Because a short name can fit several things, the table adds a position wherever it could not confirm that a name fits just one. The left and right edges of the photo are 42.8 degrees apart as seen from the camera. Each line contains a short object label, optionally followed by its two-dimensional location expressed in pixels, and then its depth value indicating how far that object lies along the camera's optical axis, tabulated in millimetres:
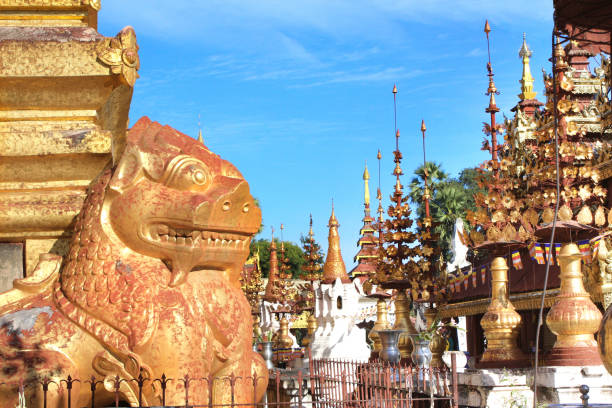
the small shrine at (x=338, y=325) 18447
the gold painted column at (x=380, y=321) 16938
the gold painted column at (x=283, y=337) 21688
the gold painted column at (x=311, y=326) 20202
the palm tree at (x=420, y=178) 37012
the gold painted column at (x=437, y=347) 14248
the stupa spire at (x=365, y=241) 33594
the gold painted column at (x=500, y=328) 9781
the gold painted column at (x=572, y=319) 8320
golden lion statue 4223
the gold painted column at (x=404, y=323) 16172
